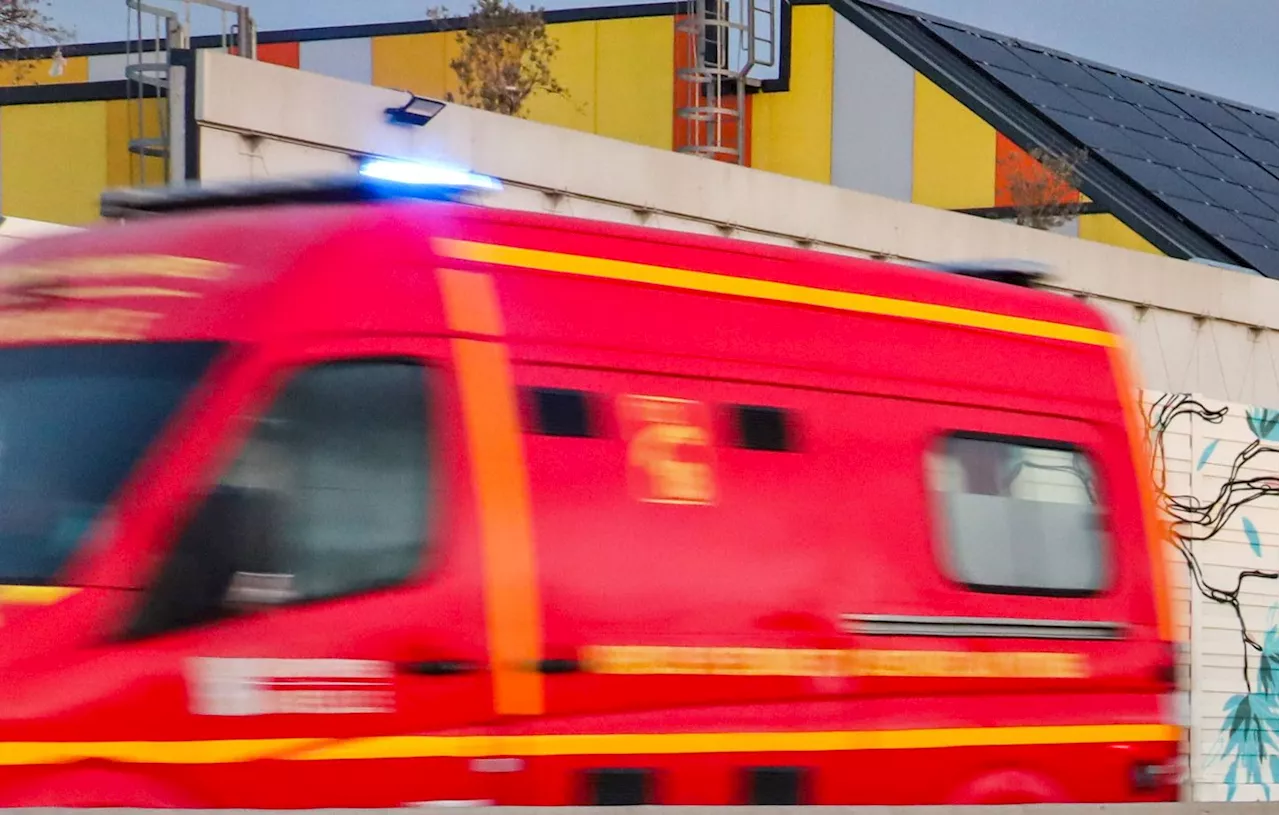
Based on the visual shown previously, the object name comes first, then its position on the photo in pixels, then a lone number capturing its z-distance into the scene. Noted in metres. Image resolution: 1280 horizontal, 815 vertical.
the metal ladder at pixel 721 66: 36.34
